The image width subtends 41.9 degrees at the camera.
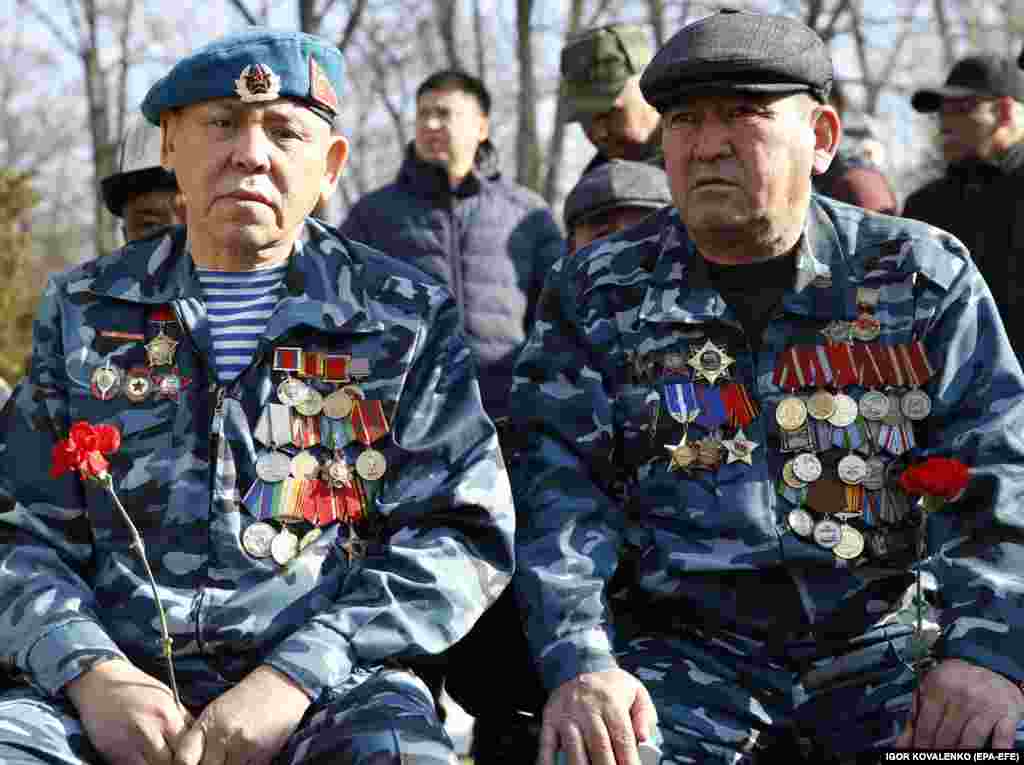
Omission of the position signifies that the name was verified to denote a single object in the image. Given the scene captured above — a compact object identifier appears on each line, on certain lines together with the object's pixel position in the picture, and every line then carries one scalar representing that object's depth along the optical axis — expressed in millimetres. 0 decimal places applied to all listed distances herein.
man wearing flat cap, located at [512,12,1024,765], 2650
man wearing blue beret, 2506
